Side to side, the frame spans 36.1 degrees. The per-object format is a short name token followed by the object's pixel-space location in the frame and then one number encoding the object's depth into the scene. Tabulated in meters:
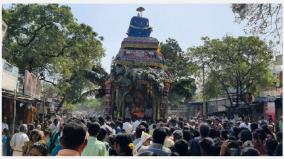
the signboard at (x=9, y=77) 16.06
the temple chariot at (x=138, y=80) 27.72
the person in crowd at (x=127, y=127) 12.57
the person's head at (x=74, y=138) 4.44
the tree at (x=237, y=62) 29.02
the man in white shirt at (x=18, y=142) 9.05
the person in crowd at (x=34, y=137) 7.86
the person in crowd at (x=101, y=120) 12.30
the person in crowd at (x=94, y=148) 5.96
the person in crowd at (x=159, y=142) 5.78
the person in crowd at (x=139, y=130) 8.24
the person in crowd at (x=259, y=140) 7.16
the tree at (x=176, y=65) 34.66
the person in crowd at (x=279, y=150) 6.23
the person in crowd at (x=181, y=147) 6.06
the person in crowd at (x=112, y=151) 6.06
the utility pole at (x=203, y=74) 30.53
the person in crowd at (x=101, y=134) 6.90
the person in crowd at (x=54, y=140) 8.67
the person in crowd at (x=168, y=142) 7.93
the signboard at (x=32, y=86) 19.02
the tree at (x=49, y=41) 23.19
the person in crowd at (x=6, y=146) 10.06
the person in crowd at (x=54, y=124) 12.87
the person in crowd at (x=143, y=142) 6.70
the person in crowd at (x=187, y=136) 8.06
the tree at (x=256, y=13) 11.16
